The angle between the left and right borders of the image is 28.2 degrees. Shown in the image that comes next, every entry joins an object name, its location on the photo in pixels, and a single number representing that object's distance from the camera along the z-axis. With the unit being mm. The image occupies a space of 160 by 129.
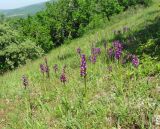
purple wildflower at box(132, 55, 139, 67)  5641
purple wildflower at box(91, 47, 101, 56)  7609
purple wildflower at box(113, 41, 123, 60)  5785
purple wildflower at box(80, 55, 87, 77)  5297
